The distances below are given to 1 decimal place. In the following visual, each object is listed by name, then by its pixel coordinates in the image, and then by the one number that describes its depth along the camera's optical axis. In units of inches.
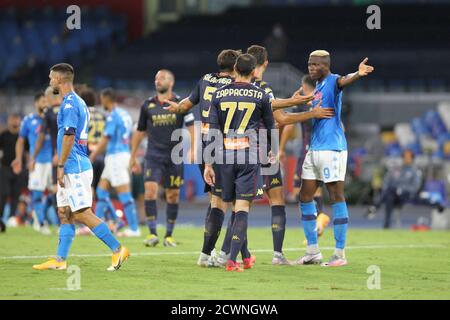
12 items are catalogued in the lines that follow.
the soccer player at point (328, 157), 473.7
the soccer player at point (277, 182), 466.3
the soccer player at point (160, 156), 610.2
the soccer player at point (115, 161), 691.4
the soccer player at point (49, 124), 692.7
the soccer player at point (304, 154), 589.0
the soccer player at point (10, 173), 805.9
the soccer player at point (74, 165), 431.5
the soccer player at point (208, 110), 455.5
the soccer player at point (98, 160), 708.2
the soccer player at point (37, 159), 725.3
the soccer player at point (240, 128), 434.6
